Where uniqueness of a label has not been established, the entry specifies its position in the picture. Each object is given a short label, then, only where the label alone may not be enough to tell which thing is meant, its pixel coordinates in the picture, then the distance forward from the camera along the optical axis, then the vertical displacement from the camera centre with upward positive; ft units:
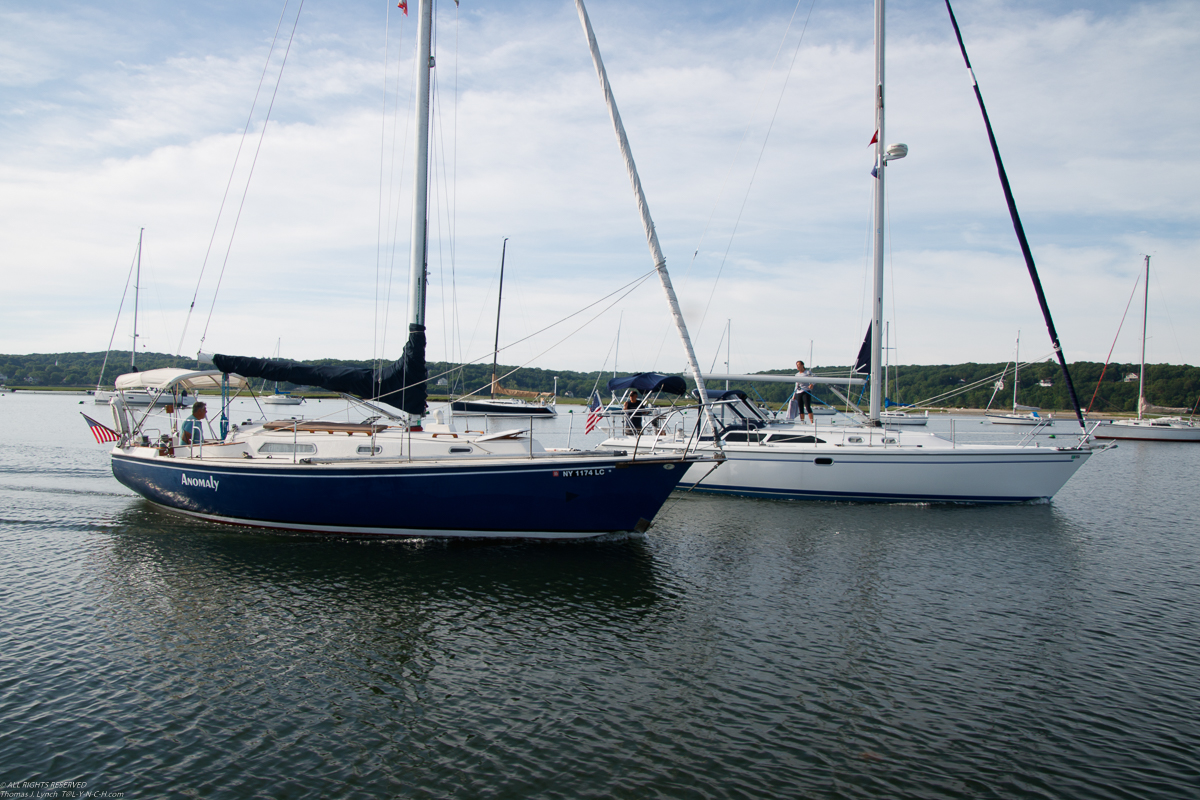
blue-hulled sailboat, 42.32 -5.13
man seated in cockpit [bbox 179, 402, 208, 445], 52.04 -2.84
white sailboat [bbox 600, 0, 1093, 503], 63.98 -5.64
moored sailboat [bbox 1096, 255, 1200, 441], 160.35 -4.77
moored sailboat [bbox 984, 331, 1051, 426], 198.97 -1.36
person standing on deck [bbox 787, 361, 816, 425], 74.71 +0.92
